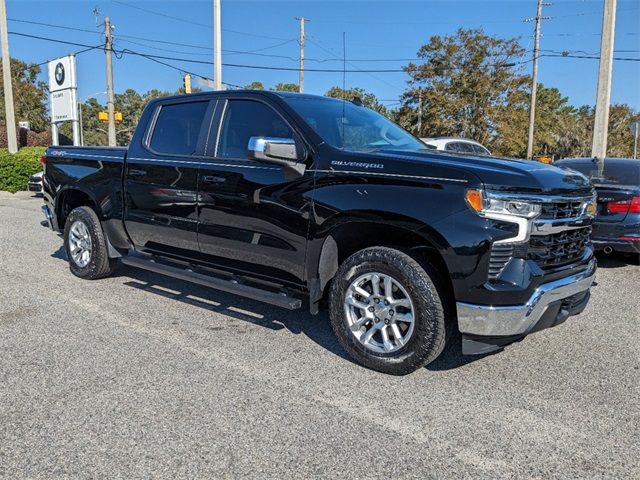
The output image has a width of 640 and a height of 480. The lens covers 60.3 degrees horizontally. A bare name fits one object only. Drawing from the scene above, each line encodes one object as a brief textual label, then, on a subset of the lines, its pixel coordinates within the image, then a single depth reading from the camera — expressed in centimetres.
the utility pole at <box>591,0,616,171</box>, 1385
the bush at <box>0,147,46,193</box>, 1823
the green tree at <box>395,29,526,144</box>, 3247
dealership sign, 1959
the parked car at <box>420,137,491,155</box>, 1214
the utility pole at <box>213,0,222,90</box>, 1683
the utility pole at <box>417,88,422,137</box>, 3394
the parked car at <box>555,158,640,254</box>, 679
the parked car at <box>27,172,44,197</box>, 1146
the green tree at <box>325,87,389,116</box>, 4636
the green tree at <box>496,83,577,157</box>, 3347
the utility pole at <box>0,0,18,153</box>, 2205
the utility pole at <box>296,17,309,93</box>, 3177
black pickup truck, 334
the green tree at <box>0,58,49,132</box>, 5147
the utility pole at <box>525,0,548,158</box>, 3130
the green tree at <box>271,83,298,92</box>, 5226
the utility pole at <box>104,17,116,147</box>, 2430
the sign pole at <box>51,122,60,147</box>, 2064
